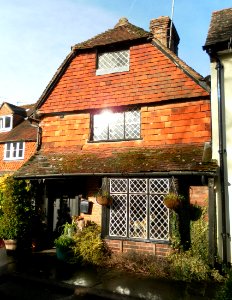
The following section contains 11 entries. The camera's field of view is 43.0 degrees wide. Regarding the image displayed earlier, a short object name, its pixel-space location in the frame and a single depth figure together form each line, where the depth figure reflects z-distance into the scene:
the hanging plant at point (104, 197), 9.41
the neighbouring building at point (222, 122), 8.36
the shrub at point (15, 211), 10.42
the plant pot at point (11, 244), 10.45
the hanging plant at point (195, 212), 8.76
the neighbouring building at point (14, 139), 25.42
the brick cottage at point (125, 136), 9.12
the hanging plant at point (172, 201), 8.17
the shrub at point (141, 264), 7.91
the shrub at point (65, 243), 9.34
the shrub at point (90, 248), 9.04
